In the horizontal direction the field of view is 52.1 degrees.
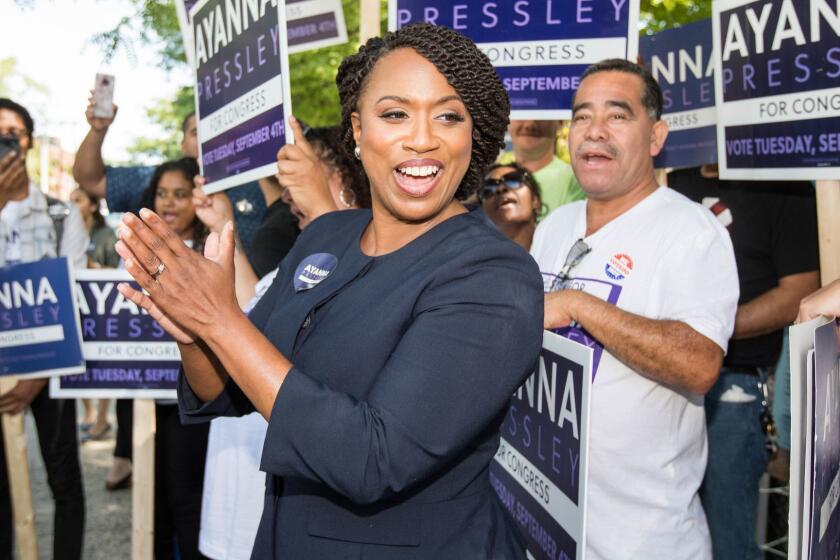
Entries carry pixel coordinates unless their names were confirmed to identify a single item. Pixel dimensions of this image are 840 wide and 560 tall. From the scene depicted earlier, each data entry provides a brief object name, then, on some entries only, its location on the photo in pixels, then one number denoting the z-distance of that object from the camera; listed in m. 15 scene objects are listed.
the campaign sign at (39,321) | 3.68
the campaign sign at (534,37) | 3.15
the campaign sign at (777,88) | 2.57
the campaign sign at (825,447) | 1.48
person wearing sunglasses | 3.76
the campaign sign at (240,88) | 2.72
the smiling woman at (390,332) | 1.36
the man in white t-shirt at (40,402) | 3.93
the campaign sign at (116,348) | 3.73
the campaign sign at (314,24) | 4.36
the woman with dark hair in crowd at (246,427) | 2.61
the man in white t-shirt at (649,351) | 2.37
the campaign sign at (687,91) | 3.70
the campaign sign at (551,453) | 2.00
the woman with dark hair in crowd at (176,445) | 3.66
